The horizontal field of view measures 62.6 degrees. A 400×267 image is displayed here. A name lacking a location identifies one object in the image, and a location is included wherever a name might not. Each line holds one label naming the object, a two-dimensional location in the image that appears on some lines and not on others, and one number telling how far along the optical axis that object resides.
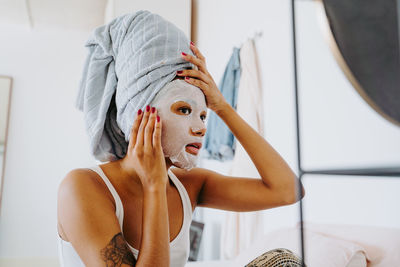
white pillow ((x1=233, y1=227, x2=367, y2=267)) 0.74
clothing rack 1.51
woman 0.64
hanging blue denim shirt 1.62
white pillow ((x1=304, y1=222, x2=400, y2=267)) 0.65
